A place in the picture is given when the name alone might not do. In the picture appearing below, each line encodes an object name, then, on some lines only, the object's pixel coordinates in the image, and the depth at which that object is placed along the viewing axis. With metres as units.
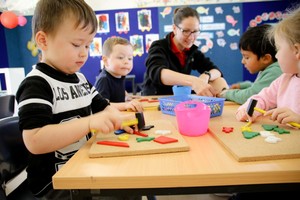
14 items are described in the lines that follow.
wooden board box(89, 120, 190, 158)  0.56
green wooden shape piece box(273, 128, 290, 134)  0.64
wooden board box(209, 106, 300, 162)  0.49
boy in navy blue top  1.46
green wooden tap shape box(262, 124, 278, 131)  0.68
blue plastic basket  0.89
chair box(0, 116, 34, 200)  0.81
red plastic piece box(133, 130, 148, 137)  0.67
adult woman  1.46
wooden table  0.44
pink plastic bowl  0.67
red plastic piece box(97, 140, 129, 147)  0.59
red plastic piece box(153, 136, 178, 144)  0.60
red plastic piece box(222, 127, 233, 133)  0.68
